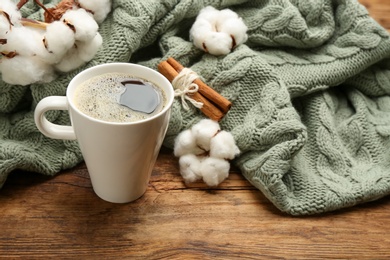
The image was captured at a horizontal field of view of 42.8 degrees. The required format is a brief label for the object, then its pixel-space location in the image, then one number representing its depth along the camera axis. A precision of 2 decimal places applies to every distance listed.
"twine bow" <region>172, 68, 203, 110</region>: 0.78
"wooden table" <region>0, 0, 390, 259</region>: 0.66
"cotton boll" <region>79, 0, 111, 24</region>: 0.74
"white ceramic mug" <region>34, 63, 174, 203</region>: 0.61
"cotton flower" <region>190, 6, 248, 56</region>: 0.80
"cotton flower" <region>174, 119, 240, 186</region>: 0.75
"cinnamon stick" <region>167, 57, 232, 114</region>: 0.77
